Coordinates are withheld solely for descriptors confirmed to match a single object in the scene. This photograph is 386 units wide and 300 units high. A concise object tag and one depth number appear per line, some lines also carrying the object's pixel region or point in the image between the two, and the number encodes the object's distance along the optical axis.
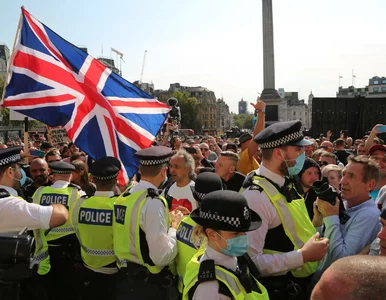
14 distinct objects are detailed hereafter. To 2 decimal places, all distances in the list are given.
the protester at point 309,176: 5.05
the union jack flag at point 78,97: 5.46
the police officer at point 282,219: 2.80
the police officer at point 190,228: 3.34
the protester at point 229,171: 5.68
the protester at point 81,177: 5.70
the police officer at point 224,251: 2.34
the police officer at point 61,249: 4.36
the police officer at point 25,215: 3.21
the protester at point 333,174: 5.28
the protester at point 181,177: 4.80
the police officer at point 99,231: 3.89
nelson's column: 41.38
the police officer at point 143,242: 3.32
